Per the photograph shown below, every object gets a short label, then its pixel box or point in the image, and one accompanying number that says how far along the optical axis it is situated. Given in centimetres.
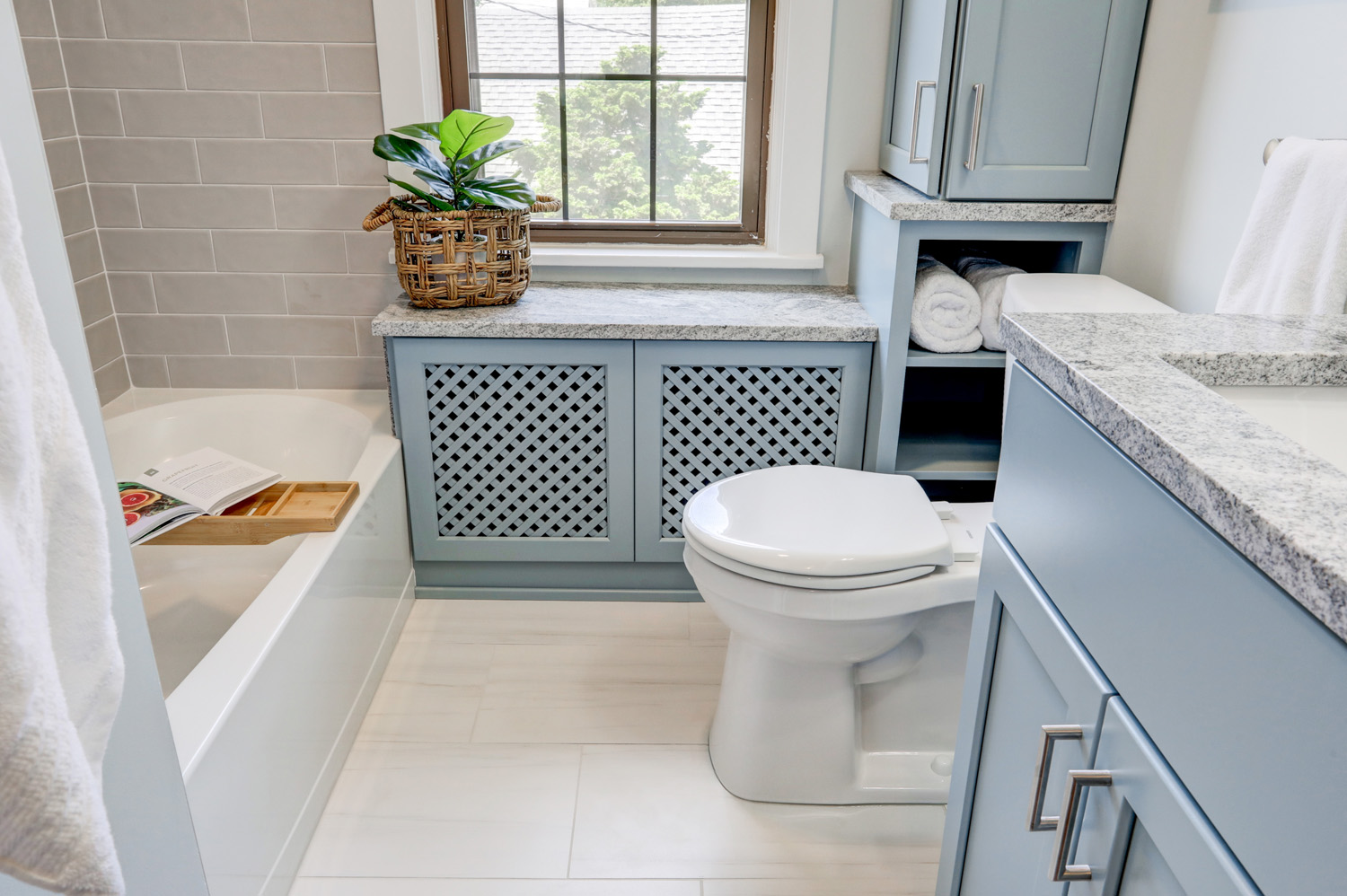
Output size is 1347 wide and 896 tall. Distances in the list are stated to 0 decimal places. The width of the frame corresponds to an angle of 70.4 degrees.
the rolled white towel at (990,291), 194
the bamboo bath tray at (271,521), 171
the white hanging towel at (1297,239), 112
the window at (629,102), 225
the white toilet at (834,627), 154
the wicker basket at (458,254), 201
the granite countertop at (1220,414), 58
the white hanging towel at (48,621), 50
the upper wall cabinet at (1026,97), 174
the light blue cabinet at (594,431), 208
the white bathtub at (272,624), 131
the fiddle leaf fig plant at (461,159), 198
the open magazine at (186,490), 169
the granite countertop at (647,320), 203
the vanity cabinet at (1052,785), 71
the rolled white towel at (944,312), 194
